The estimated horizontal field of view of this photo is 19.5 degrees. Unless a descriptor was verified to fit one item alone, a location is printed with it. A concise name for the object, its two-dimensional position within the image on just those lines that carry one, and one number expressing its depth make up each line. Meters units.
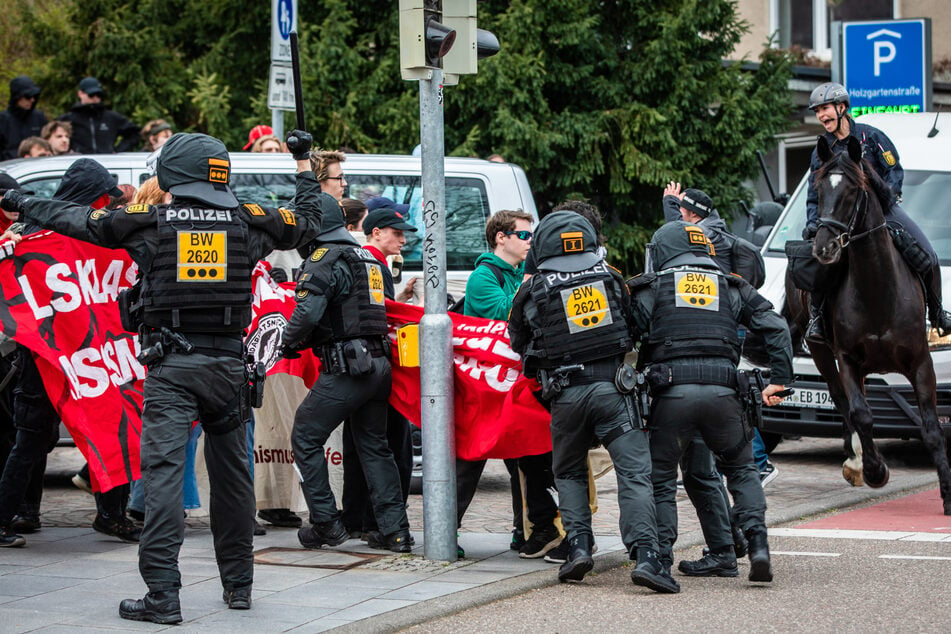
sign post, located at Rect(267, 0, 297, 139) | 23.90
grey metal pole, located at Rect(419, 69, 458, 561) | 14.16
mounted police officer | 19.13
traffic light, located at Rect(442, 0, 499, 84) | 14.44
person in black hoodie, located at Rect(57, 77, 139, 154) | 26.37
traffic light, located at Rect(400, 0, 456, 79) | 14.11
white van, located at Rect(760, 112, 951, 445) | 21.42
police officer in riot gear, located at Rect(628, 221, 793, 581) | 13.10
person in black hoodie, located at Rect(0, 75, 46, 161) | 26.00
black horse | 18.24
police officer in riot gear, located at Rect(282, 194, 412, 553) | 14.57
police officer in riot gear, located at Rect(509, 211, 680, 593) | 13.00
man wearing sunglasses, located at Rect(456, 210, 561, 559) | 14.70
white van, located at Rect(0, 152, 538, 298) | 19.45
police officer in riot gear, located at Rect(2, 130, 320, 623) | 11.87
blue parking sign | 29.32
